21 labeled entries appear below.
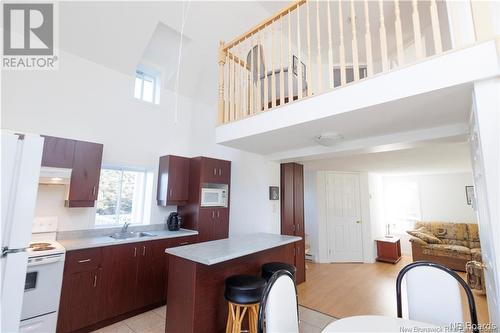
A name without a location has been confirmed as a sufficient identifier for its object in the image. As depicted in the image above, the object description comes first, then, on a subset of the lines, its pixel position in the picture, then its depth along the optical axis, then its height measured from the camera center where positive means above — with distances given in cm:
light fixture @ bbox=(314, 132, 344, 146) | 230 +61
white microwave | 356 -1
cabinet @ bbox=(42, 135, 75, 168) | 253 +48
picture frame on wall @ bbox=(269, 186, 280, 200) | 365 +7
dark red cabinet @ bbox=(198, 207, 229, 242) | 353 -42
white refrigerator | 117 -10
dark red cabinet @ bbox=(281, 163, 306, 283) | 385 -19
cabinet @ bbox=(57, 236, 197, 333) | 237 -99
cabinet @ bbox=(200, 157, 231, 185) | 359 +41
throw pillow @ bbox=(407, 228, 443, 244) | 522 -86
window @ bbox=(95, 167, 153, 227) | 342 +0
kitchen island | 203 -80
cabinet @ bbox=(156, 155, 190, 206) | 359 +24
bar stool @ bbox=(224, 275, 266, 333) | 194 -83
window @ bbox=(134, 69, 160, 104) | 397 +191
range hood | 251 +21
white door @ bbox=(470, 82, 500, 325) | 122 +19
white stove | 205 -86
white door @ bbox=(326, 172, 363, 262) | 549 -47
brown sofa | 475 -101
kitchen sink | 316 -55
